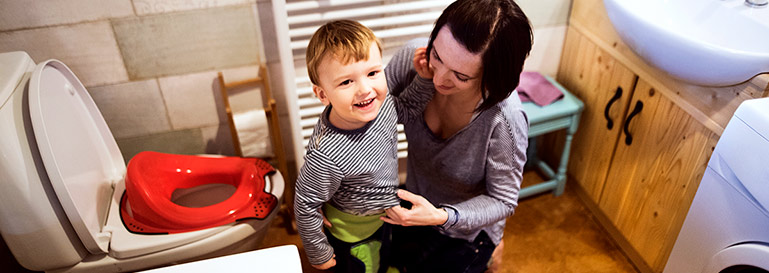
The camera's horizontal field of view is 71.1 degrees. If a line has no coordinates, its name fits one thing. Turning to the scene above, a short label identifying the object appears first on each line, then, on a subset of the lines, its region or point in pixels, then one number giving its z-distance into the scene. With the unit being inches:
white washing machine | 41.9
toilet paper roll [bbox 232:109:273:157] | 65.8
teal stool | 68.1
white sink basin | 45.1
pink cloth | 70.0
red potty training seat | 53.3
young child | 38.1
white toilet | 44.4
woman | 38.7
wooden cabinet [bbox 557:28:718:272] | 56.4
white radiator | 59.5
